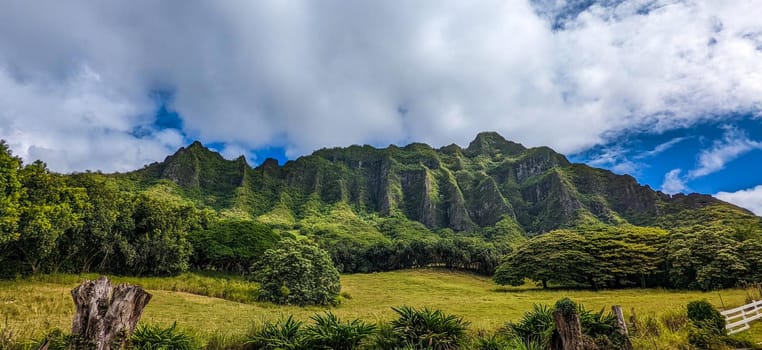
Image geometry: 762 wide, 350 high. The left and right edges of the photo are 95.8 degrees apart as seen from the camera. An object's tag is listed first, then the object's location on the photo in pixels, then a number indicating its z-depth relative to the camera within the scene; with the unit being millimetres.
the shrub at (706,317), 10750
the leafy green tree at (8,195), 18781
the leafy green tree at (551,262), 47206
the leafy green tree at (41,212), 21547
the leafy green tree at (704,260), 34456
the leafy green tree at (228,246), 47219
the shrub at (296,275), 29556
